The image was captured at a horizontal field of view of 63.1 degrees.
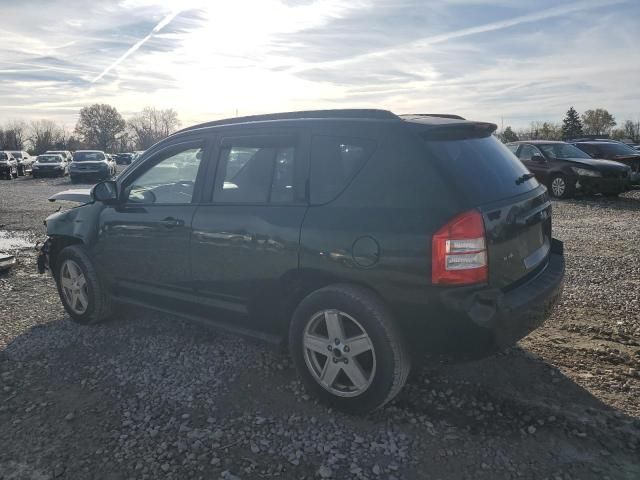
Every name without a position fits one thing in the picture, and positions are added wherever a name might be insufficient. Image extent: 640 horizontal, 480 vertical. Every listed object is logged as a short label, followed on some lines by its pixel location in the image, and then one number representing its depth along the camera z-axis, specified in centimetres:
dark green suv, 286
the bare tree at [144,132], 9655
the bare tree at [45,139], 8403
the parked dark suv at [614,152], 1605
